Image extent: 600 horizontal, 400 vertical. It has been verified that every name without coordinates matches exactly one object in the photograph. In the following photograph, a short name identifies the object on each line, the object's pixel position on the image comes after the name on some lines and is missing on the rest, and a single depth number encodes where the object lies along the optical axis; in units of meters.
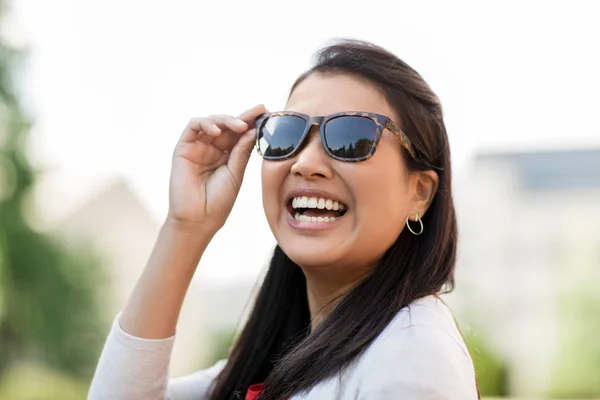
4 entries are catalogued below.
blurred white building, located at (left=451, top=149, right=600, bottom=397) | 9.75
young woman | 1.61
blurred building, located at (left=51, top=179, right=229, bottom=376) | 11.35
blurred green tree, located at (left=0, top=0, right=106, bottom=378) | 10.85
